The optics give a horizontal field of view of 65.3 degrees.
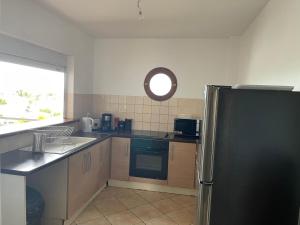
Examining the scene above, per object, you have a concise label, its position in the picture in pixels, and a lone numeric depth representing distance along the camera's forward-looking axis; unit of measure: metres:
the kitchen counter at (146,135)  3.35
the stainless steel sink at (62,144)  2.46
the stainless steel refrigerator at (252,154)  1.37
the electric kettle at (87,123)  3.60
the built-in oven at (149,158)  3.38
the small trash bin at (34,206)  2.12
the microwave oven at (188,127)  3.55
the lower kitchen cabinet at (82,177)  2.44
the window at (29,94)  2.48
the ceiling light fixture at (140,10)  2.37
